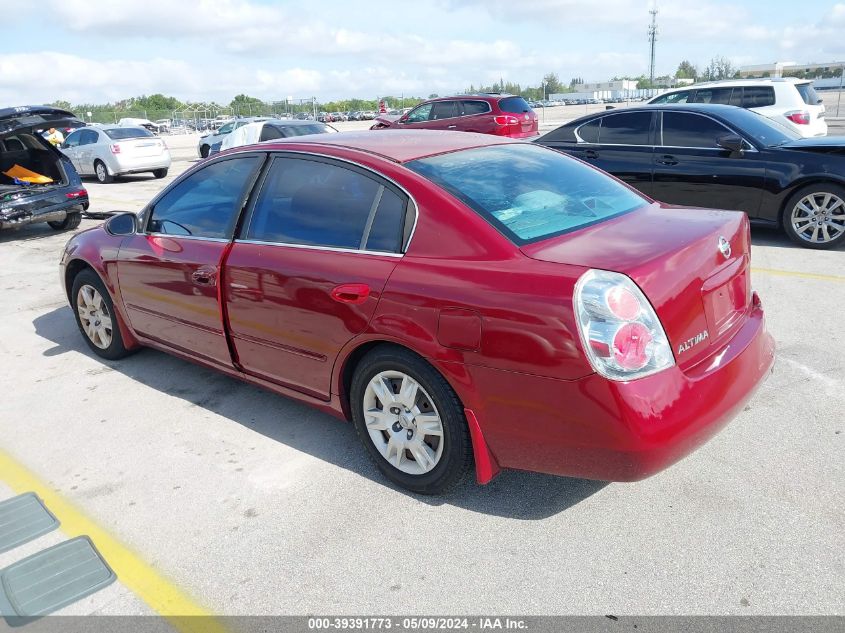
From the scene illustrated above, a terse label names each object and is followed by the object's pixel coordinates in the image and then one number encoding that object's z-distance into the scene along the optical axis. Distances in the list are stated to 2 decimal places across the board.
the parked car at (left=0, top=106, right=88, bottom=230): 9.96
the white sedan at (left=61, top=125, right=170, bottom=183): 17.25
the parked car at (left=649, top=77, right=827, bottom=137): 12.35
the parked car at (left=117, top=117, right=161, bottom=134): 48.80
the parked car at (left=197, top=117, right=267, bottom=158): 21.67
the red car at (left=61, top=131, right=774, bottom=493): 2.57
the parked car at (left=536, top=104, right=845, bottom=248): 7.10
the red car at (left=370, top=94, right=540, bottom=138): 16.81
